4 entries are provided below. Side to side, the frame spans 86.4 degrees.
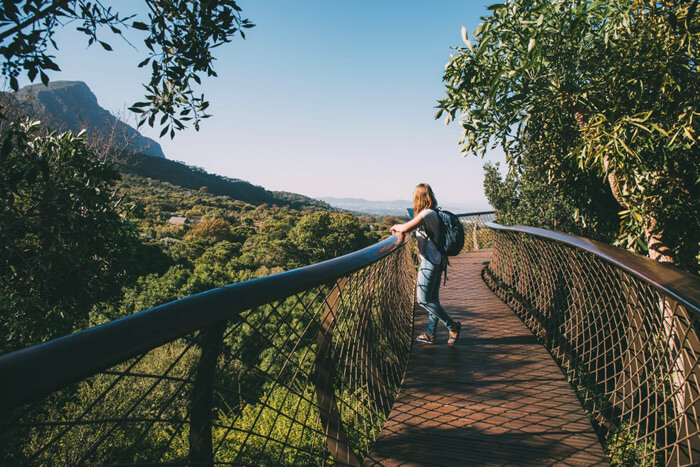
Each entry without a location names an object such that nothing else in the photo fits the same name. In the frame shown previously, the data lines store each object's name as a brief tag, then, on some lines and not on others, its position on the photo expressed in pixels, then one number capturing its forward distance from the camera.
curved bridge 0.73
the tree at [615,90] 4.30
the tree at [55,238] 4.23
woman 3.43
